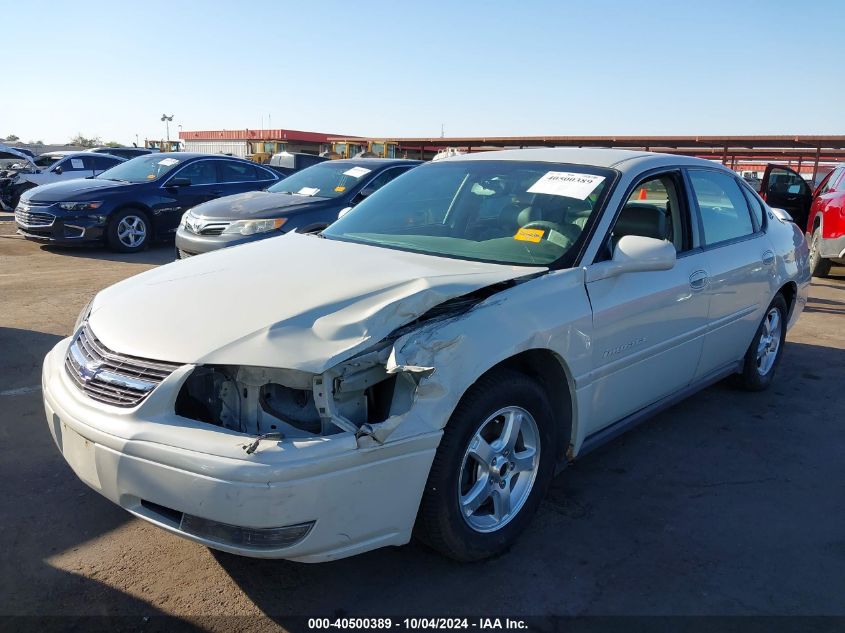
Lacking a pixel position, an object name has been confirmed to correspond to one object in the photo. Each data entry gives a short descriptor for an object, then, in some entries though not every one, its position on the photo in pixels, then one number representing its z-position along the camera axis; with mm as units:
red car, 9375
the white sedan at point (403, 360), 2242
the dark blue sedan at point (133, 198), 10141
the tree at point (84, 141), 85025
